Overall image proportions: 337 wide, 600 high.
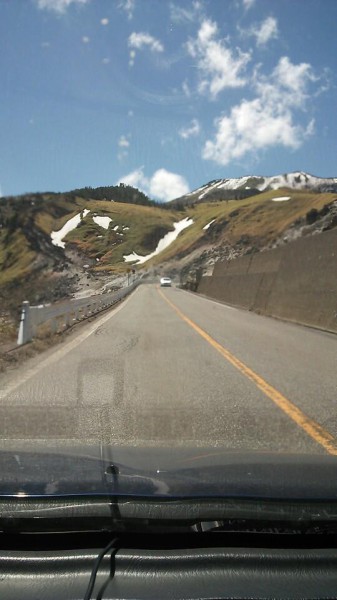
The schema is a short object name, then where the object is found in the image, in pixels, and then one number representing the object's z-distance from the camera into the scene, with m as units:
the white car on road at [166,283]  87.93
